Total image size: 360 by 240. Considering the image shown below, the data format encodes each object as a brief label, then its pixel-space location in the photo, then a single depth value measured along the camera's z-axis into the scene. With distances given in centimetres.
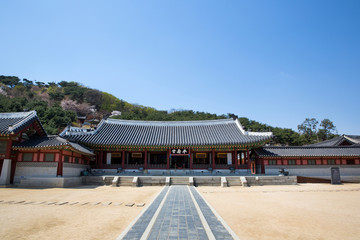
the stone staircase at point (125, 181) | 2124
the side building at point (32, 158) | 1897
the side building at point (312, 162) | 2644
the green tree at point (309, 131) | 6687
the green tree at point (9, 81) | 9199
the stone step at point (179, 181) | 2177
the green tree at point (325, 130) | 6566
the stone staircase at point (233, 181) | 2147
